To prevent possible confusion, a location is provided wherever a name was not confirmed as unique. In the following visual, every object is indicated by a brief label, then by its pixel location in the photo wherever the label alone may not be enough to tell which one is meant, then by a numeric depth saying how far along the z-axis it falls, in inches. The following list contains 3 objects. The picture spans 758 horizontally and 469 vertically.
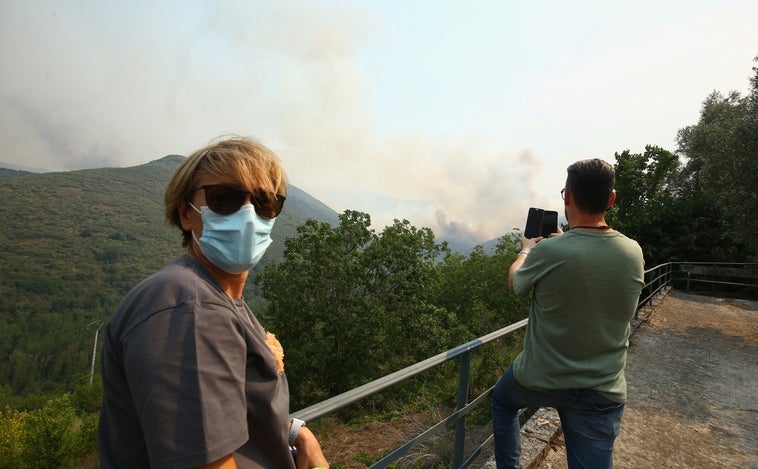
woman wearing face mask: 31.0
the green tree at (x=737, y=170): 416.5
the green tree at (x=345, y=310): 818.2
